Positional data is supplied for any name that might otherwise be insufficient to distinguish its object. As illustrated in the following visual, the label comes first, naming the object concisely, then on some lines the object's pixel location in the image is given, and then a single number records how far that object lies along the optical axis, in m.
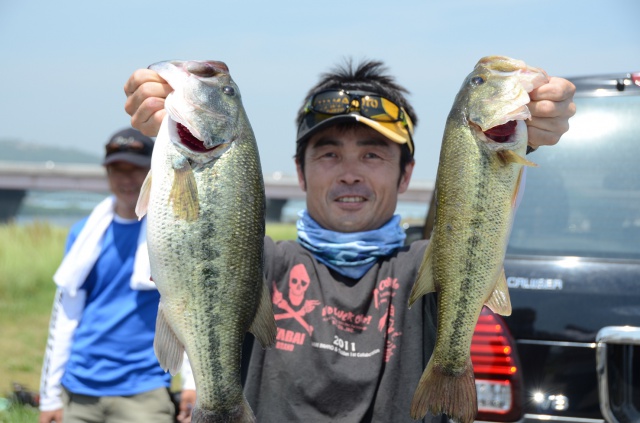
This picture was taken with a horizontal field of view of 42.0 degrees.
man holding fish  2.83
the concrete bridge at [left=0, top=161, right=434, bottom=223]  47.72
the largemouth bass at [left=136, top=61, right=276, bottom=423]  2.66
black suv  3.60
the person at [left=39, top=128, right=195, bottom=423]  5.04
